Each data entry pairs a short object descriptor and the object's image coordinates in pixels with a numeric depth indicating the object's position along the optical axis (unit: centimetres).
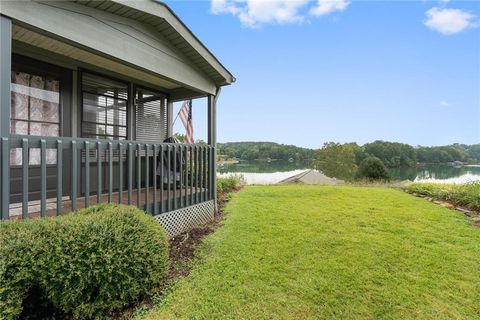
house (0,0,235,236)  248
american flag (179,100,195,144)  722
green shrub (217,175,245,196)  802
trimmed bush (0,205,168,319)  171
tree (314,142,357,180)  3256
